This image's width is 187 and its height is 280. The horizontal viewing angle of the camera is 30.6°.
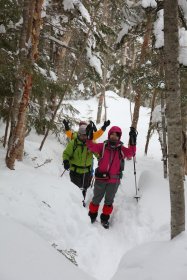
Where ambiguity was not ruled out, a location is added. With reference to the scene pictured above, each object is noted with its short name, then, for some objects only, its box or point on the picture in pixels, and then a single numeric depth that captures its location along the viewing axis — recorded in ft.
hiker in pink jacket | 27.07
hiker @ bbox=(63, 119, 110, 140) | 30.99
